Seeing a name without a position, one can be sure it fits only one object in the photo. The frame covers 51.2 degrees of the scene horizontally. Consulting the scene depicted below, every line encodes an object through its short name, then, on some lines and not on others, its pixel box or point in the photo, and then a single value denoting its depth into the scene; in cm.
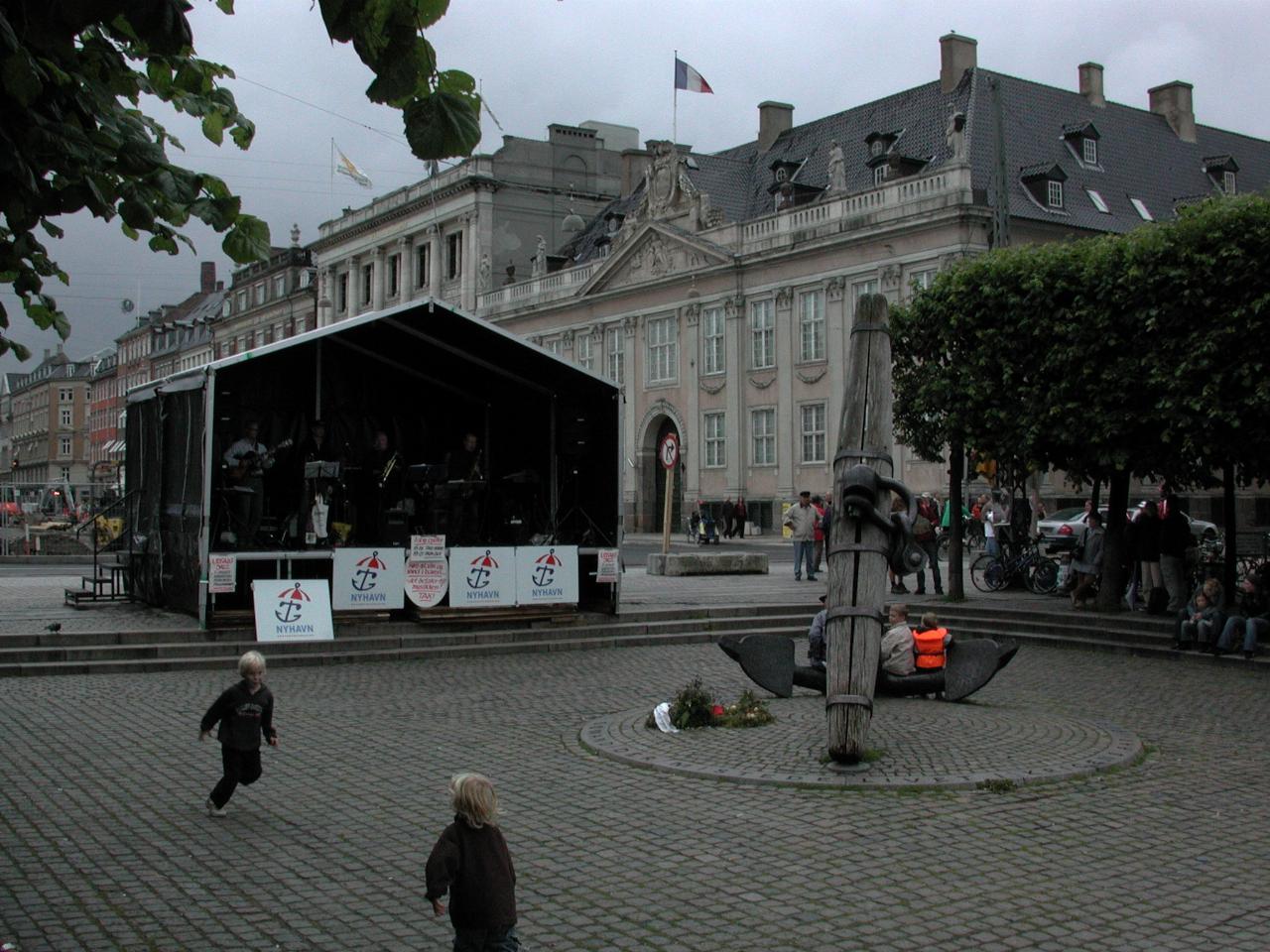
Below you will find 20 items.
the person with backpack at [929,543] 2320
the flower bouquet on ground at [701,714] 1129
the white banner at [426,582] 1789
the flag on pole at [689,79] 4794
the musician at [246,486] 1778
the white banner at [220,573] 1664
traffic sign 2500
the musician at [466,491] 1966
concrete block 2802
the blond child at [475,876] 500
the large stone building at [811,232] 4562
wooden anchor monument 969
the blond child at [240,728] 834
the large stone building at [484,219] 6806
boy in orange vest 1274
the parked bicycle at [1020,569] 2395
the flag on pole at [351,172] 5067
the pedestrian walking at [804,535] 2678
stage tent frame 1897
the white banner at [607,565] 1931
